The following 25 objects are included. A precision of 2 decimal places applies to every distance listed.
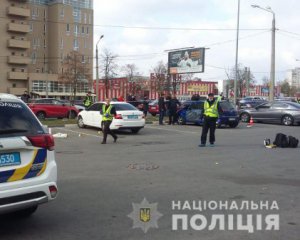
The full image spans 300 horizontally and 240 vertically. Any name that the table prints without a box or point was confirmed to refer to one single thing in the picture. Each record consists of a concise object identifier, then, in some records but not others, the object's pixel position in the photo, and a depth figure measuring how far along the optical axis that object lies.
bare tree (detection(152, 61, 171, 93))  60.03
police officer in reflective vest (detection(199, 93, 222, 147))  10.87
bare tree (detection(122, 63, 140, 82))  67.26
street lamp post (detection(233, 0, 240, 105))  30.16
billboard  29.45
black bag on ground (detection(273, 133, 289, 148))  10.77
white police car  3.78
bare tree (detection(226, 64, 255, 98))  63.38
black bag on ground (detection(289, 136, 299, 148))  10.75
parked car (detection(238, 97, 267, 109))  31.03
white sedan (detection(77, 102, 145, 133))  14.25
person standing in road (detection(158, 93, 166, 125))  18.67
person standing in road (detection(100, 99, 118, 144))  11.79
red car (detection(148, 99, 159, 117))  27.22
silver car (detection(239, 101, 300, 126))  19.62
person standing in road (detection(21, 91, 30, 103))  21.46
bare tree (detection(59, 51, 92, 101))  53.29
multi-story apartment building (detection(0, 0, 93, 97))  64.65
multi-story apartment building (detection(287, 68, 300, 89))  115.63
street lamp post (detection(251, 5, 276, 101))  25.52
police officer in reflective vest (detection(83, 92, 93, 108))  19.04
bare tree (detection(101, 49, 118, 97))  53.94
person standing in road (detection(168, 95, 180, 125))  18.60
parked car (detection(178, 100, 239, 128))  17.57
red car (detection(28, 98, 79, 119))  22.19
